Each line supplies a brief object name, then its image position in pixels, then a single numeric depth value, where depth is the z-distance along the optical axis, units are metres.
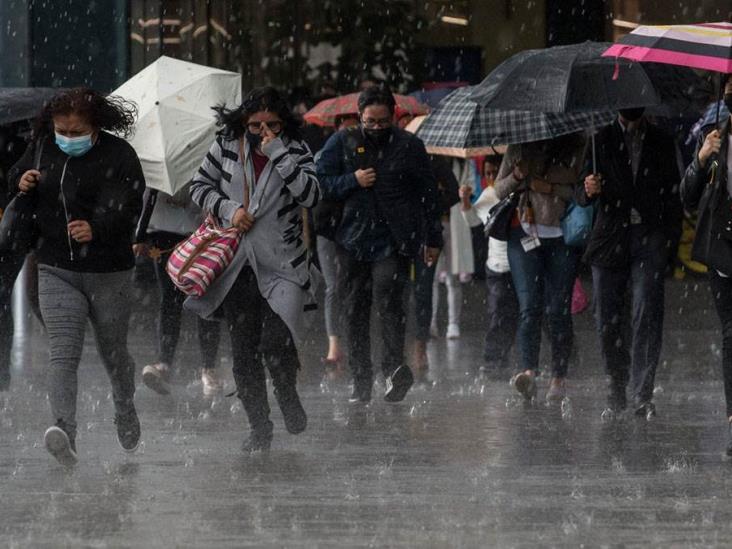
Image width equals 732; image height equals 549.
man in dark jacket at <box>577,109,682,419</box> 20.77
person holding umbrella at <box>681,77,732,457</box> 17.97
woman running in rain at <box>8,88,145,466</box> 17.59
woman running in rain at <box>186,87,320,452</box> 18.42
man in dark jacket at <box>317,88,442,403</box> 22.34
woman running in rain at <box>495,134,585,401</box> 23.09
